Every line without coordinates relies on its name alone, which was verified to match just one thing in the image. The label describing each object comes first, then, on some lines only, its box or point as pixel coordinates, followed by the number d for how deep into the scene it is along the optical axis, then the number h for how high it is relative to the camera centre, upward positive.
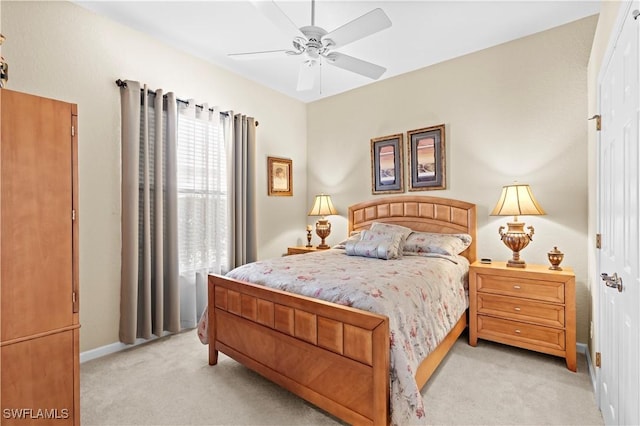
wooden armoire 1.51 -0.26
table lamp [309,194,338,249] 4.33 -0.05
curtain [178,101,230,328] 3.34 +0.06
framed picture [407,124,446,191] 3.62 +0.59
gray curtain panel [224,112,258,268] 3.73 +0.26
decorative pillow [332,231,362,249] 3.49 -0.34
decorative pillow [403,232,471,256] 3.10 -0.36
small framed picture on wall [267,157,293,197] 4.35 +0.47
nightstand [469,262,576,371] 2.46 -0.85
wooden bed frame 1.61 -0.85
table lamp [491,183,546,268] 2.78 -0.03
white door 1.24 -0.11
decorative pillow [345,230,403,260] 2.99 -0.37
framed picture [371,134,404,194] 3.96 +0.56
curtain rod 2.83 +1.14
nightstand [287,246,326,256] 4.20 -0.55
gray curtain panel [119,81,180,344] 2.84 -0.06
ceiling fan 1.96 +1.19
